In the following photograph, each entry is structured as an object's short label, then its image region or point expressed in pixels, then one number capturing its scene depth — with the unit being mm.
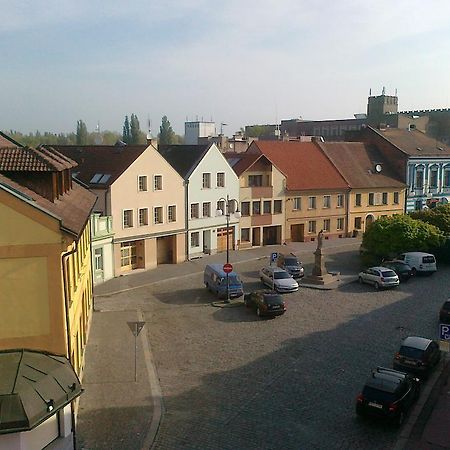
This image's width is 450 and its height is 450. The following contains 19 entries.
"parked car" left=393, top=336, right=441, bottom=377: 22531
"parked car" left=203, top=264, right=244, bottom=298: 34562
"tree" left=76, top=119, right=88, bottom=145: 136000
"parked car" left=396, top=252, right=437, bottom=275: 41125
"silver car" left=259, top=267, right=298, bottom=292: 36156
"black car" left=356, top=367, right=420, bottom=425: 18375
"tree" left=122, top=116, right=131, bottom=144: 140038
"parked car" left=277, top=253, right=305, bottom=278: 40312
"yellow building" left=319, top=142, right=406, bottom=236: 58125
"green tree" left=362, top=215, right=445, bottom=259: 43156
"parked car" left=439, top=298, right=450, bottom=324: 28625
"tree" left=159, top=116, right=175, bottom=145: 138000
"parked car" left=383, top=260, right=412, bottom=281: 39188
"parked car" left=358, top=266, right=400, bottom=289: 36969
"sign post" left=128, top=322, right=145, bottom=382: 20864
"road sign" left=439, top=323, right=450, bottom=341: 20734
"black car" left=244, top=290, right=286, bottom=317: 30500
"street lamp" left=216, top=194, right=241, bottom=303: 48866
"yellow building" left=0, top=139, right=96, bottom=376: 16516
